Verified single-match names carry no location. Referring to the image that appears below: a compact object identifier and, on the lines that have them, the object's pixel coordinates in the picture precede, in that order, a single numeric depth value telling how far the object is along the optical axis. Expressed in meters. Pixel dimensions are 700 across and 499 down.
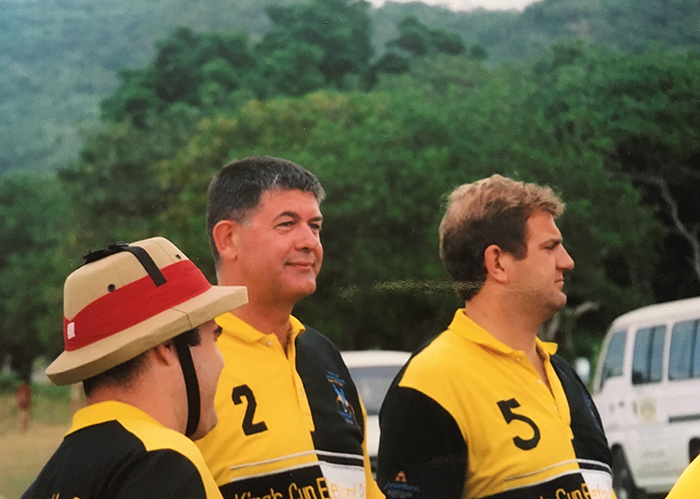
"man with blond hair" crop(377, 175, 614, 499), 3.04
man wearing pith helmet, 2.45
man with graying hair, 2.93
